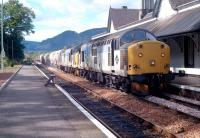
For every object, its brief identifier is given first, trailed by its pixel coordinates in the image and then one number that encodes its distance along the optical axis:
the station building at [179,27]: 13.54
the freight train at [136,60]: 11.37
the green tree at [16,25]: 60.13
